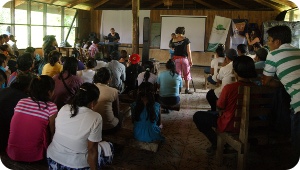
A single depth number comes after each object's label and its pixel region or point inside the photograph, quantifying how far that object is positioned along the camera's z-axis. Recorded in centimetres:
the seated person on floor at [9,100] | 235
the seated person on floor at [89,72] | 376
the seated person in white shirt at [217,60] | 478
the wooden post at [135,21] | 599
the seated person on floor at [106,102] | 272
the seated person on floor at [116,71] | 414
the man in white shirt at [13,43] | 657
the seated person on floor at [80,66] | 439
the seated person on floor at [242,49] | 410
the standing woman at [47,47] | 444
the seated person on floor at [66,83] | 293
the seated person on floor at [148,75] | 397
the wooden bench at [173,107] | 401
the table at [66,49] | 933
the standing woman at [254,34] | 948
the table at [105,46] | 1089
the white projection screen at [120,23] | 1166
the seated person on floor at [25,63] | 314
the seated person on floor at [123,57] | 464
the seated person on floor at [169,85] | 400
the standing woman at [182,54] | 554
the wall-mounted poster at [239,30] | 1039
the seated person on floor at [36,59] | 499
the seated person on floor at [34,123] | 208
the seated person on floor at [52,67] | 374
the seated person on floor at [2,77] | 268
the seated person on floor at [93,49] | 785
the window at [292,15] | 891
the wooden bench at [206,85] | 620
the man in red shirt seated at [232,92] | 247
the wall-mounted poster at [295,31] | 844
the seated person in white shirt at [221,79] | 340
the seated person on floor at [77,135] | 192
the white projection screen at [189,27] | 1084
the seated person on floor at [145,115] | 259
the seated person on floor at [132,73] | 448
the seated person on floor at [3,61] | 352
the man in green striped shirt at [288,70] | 213
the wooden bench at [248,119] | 228
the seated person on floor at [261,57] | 341
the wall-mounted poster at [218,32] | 1064
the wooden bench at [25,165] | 221
